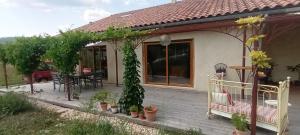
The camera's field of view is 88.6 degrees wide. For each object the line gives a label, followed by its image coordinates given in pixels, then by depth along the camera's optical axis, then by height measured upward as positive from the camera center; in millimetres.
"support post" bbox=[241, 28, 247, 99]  5462 -278
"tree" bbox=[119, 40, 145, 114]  4688 -537
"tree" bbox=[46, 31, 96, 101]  6112 +560
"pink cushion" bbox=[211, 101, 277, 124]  3404 -1164
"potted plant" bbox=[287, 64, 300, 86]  7209 -349
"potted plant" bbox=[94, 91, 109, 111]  5015 -1127
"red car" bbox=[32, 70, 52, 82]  10493 -793
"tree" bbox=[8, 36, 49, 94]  7125 +587
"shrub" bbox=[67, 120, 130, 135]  3527 -1536
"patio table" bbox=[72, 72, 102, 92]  7286 -661
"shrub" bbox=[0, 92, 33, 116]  5130 -1365
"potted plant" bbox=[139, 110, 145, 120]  4435 -1521
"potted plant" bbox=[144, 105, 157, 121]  4257 -1407
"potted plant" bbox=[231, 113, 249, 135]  3254 -1336
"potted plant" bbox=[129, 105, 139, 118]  4523 -1403
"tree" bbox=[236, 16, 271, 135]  2818 +75
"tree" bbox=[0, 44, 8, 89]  8158 +520
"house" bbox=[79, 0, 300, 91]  5606 +780
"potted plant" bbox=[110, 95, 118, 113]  4889 -1383
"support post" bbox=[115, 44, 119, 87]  8121 -160
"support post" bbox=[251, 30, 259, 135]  3016 -772
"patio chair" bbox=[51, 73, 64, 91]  7165 -705
